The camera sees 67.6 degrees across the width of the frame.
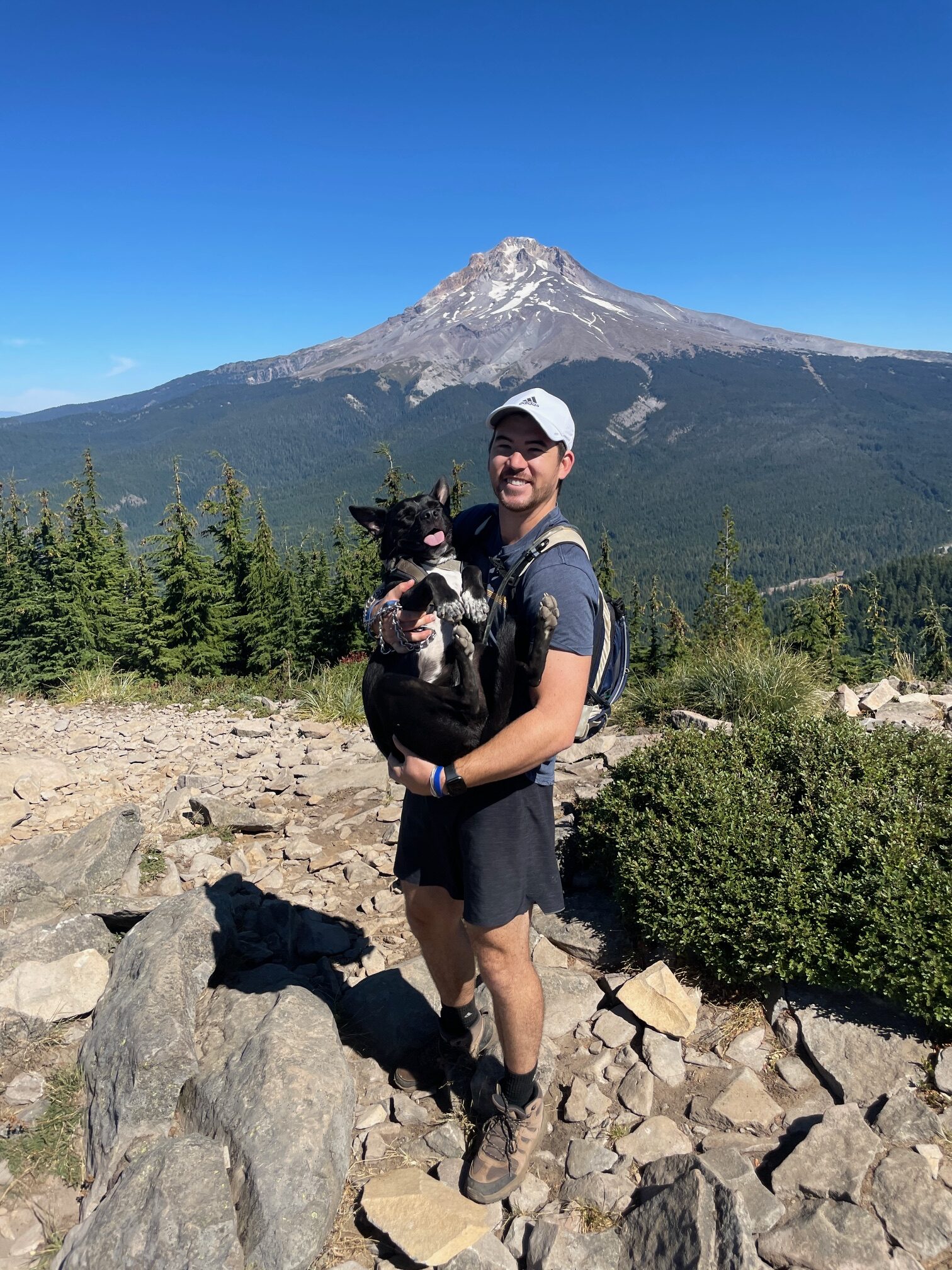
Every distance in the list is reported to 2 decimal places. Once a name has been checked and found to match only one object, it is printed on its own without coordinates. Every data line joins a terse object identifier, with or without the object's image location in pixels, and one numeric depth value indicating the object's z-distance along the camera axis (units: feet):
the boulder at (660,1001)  10.97
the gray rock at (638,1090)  9.94
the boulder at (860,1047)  9.46
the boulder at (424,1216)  8.16
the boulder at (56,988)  11.88
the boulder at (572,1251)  7.74
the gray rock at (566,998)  11.66
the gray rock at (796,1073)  9.95
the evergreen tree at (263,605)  45.29
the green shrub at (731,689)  24.03
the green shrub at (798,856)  9.94
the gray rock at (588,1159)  9.15
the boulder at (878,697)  24.13
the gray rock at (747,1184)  7.75
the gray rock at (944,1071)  9.02
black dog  8.17
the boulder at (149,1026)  9.82
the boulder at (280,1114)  8.20
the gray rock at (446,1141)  9.73
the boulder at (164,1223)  7.70
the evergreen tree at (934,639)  36.73
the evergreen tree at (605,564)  80.33
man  7.63
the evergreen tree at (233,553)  45.62
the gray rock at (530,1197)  8.89
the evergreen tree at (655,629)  71.26
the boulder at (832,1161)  7.98
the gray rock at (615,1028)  11.18
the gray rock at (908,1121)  8.46
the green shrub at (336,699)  28.60
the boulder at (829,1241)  7.13
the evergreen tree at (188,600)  43.75
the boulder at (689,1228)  6.99
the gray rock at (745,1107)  9.46
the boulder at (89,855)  16.15
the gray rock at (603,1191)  8.54
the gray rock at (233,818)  19.47
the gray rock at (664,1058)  10.39
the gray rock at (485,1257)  8.02
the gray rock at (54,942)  12.75
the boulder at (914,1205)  7.29
